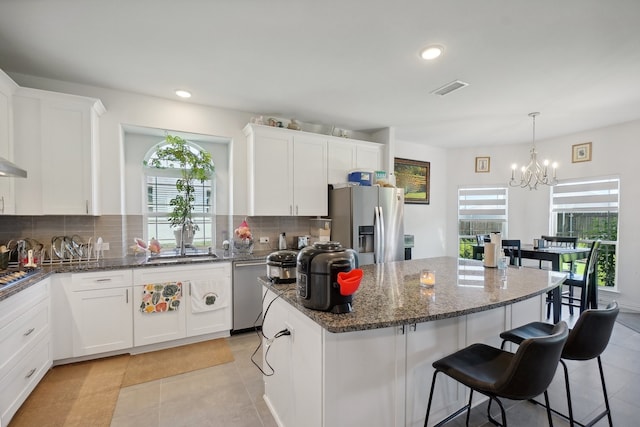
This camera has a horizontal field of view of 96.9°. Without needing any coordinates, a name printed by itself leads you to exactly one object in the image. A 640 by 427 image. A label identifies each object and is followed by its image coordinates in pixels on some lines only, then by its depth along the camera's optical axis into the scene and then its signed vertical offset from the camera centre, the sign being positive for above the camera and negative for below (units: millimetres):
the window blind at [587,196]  4277 +210
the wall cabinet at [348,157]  3973 +752
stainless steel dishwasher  3178 -972
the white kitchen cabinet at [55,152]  2508 +518
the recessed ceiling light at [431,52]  2228 +1266
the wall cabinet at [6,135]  2293 +598
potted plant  3201 +415
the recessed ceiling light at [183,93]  3041 +1249
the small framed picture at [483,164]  5457 +862
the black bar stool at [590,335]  1506 -685
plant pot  3432 -332
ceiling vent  2828 +1254
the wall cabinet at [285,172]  3488 +470
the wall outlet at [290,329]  1616 -697
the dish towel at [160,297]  2756 -882
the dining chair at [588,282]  3443 -909
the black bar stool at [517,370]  1178 -762
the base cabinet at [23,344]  1797 -980
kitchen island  1326 -750
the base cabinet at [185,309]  2754 -1045
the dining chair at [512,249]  3807 -546
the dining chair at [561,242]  4164 -501
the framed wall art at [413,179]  5117 +559
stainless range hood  1870 +261
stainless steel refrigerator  3564 -162
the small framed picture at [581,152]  4465 +909
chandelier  4069 +579
